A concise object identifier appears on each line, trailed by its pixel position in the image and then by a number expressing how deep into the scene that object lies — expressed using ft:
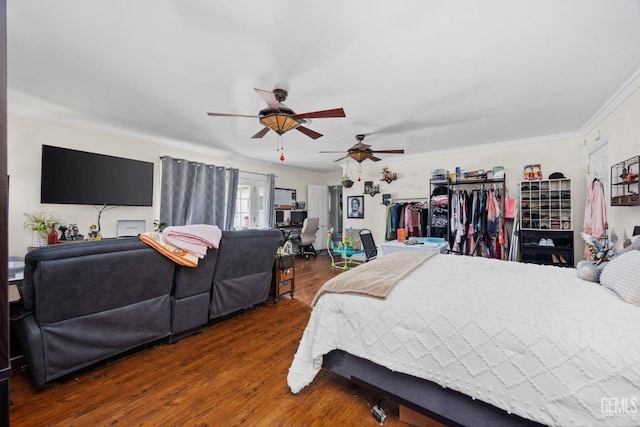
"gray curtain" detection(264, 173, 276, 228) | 20.97
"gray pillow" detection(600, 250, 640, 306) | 4.10
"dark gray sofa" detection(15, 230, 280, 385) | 5.21
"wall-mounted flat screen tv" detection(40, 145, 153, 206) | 11.12
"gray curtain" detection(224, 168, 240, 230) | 18.19
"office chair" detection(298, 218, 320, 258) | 20.59
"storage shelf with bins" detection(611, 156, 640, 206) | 7.29
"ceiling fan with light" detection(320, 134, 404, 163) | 12.38
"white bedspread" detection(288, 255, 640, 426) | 3.17
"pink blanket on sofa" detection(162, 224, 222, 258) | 6.97
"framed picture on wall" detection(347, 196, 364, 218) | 20.22
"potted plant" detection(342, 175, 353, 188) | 19.20
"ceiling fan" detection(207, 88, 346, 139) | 7.49
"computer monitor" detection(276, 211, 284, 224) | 22.00
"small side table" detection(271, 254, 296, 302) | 10.77
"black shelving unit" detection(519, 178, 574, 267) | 12.64
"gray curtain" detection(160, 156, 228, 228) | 14.84
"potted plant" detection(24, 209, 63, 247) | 10.52
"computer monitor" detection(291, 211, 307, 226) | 23.27
